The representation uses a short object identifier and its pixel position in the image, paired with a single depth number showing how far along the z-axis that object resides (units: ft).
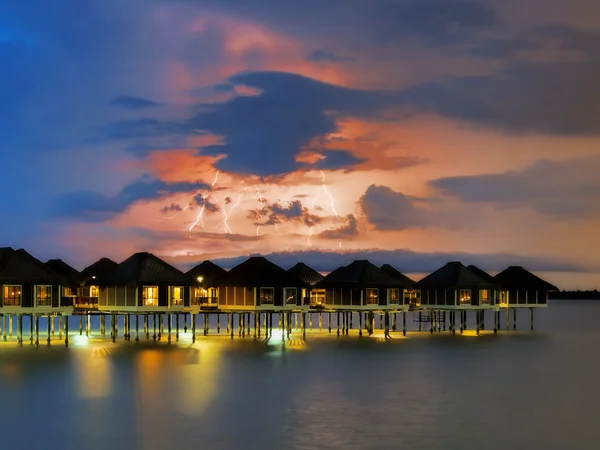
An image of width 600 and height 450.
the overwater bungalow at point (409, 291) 277.37
